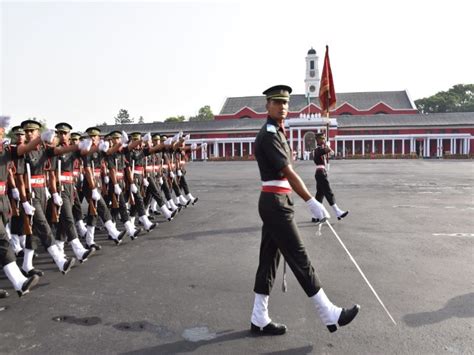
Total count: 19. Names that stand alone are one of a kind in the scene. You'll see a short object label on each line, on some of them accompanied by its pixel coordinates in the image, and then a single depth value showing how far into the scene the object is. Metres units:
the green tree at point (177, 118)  92.03
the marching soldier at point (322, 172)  8.87
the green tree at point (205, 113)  95.00
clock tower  74.19
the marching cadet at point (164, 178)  9.90
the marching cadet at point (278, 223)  3.51
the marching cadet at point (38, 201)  5.33
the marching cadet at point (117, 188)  7.40
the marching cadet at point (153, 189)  8.76
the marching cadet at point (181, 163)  10.93
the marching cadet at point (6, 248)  4.55
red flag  11.12
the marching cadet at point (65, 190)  5.88
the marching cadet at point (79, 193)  6.90
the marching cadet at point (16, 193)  5.29
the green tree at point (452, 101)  85.31
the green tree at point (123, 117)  126.96
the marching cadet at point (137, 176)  7.97
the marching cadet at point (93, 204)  6.73
